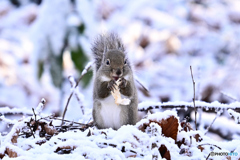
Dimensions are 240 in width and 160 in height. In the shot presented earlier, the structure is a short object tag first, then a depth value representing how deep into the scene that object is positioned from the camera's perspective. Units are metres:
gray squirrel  4.61
